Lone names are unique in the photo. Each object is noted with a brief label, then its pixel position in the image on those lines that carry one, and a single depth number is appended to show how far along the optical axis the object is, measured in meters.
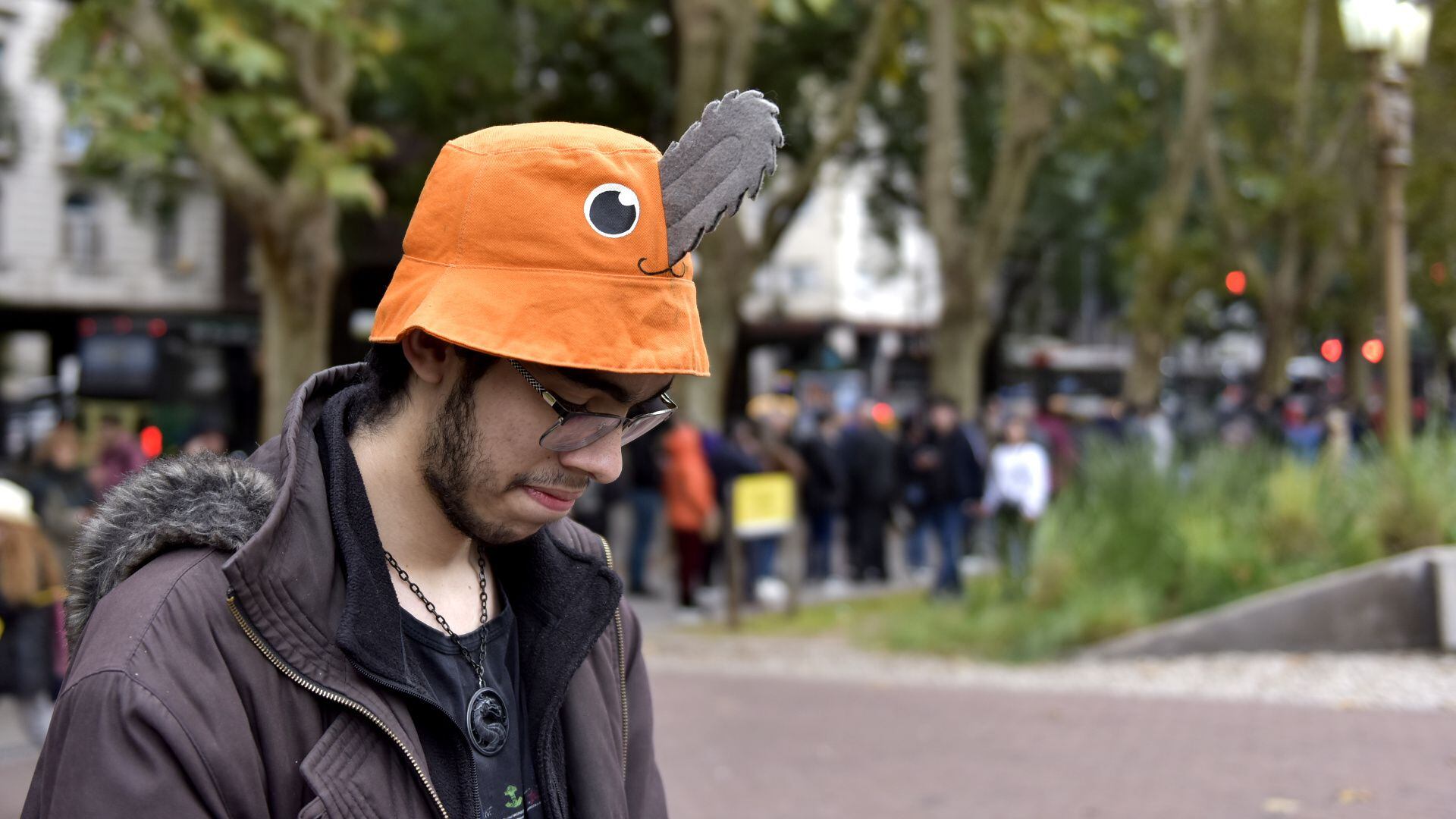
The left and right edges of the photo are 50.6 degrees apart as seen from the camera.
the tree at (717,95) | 14.62
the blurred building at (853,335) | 34.75
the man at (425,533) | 1.58
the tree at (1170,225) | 24.06
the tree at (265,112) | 10.16
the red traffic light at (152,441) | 19.62
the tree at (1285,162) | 26.64
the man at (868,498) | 16.05
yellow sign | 12.97
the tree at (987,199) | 18.84
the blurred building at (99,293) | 25.72
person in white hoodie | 12.77
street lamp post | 11.01
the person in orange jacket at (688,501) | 13.29
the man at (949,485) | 13.44
